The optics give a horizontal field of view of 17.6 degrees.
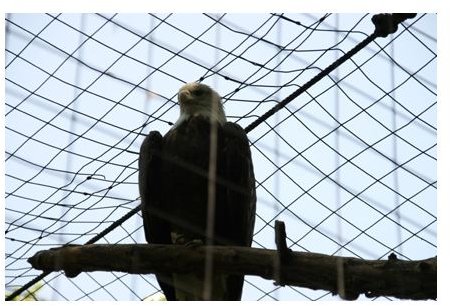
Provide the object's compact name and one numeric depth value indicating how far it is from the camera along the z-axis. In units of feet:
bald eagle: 28.12
